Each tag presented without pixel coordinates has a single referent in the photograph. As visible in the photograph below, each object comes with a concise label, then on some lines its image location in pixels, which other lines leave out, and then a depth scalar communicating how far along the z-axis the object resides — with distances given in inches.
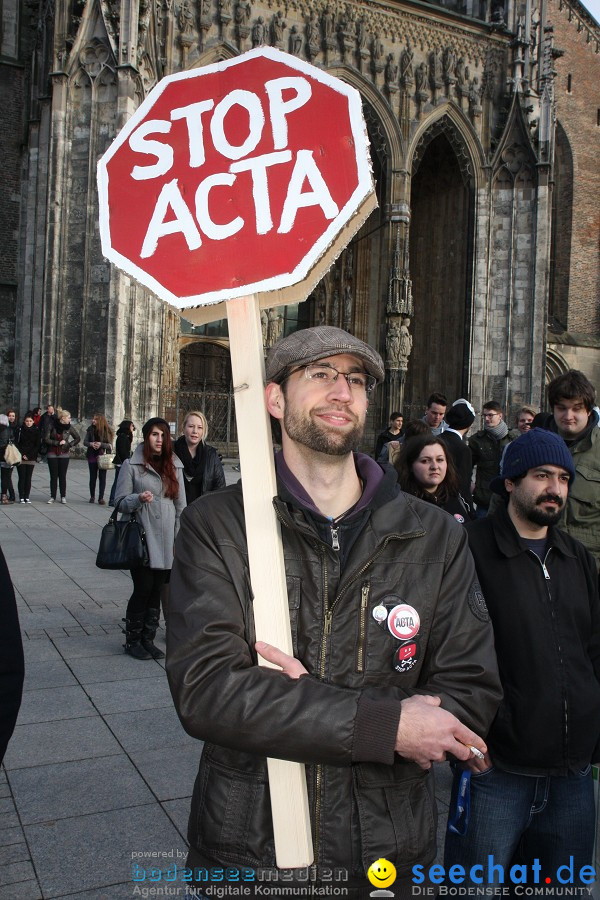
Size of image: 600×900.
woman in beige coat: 209.2
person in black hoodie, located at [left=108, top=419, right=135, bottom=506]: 541.5
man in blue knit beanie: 86.7
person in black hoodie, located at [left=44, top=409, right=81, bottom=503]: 490.0
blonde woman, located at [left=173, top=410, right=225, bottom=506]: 233.9
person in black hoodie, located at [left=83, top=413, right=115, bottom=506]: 510.6
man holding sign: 57.2
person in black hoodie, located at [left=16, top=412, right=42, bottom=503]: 498.6
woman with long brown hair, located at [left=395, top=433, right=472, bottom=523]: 150.1
